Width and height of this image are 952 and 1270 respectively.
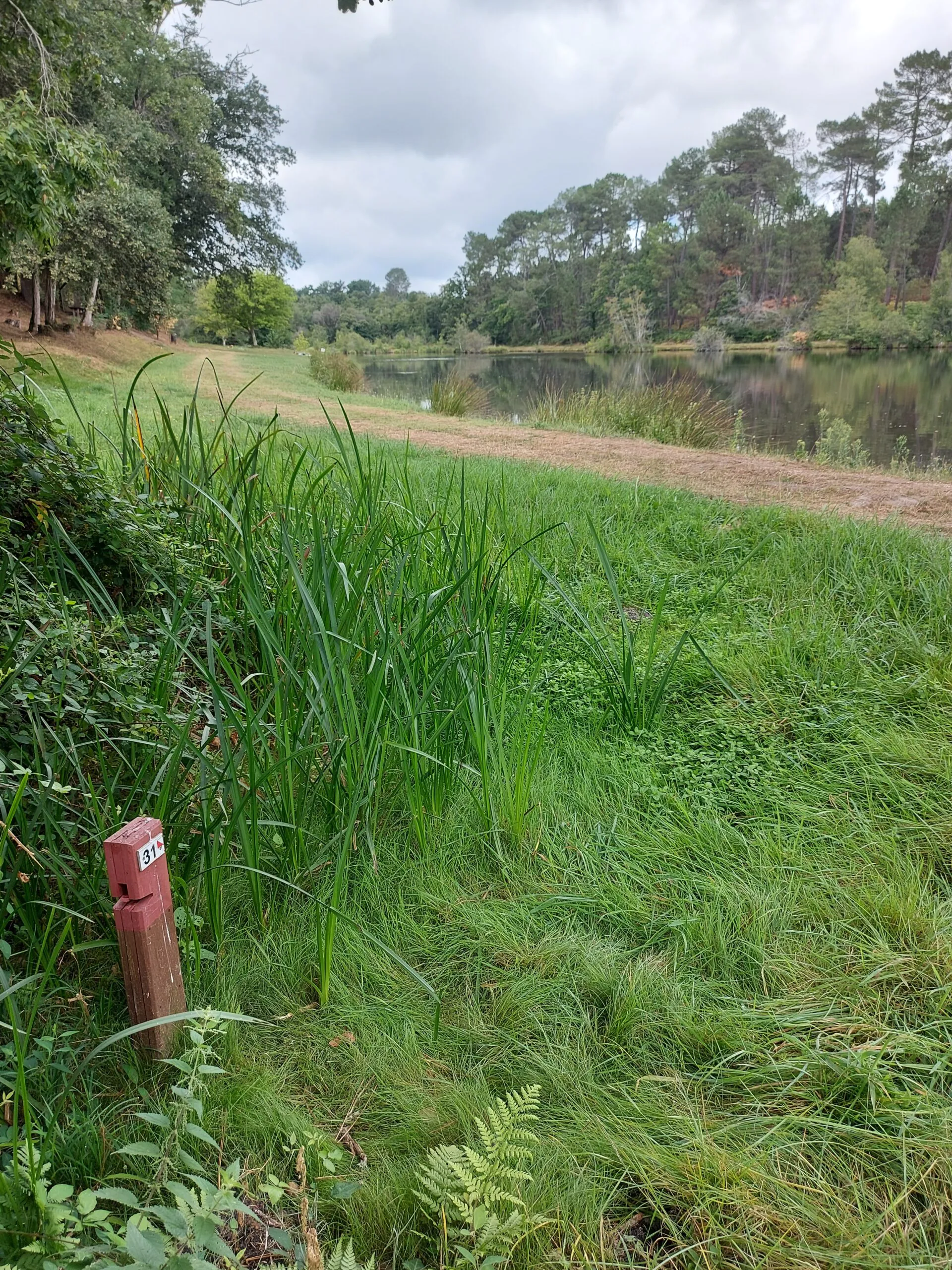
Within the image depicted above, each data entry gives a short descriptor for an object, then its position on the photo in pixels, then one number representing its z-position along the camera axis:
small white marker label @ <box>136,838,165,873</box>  1.09
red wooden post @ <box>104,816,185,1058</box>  1.08
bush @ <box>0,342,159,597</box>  1.93
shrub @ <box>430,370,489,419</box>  12.24
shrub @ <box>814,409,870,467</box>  7.59
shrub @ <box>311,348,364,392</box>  17.50
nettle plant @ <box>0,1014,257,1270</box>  0.80
